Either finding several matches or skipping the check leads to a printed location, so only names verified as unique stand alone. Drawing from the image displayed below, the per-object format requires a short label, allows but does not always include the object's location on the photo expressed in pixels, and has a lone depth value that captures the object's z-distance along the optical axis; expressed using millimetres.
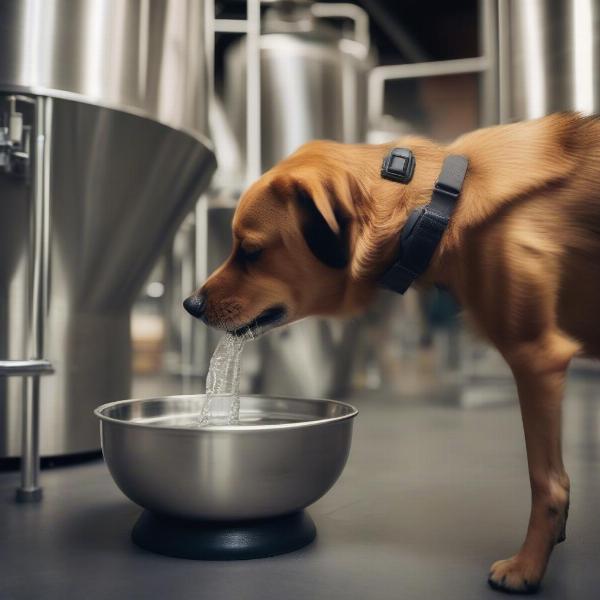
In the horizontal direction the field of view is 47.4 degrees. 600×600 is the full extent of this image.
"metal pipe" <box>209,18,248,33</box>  3522
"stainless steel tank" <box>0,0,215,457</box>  1697
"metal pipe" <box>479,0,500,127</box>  2834
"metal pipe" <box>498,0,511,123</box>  2020
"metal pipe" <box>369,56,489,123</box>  3688
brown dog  1072
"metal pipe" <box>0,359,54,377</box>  1516
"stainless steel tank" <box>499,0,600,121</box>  1882
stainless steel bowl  1168
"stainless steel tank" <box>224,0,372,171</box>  3391
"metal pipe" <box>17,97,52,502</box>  1600
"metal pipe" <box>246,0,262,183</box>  2801
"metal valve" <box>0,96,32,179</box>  1620
